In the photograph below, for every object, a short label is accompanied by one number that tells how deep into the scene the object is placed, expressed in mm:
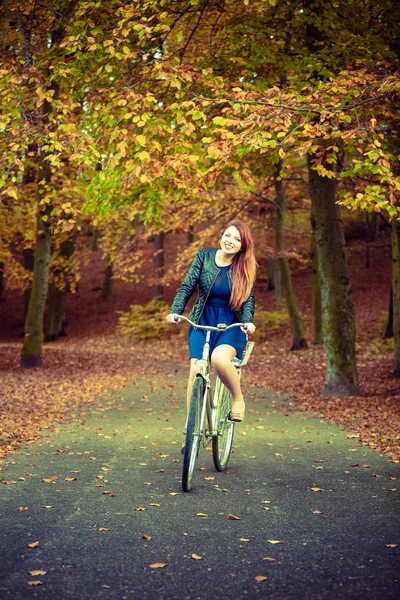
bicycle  5920
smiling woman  6507
